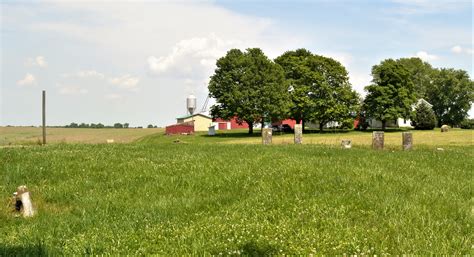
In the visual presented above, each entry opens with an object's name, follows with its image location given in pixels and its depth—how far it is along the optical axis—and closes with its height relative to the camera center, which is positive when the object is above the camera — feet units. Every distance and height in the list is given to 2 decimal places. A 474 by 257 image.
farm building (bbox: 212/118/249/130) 374.22 +3.98
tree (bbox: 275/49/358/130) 260.83 +22.65
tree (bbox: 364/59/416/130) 276.41 +21.00
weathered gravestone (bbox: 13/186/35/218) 33.40 -5.25
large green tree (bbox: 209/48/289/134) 235.61 +21.48
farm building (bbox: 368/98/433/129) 349.22 +3.24
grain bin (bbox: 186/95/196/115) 362.94 +21.68
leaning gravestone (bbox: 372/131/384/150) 81.41 -2.11
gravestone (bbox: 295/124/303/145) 106.52 -1.50
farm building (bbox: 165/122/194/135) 282.97 +0.86
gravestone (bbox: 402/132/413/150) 79.71 -2.21
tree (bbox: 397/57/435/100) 365.81 +44.91
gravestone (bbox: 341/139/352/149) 84.30 -2.90
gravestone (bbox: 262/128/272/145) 101.83 -1.49
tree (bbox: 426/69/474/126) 344.69 +24.88
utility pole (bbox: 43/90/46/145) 119.85 +6.28
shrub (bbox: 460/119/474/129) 335.36 +2.48
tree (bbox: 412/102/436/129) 283.44 +6.11
